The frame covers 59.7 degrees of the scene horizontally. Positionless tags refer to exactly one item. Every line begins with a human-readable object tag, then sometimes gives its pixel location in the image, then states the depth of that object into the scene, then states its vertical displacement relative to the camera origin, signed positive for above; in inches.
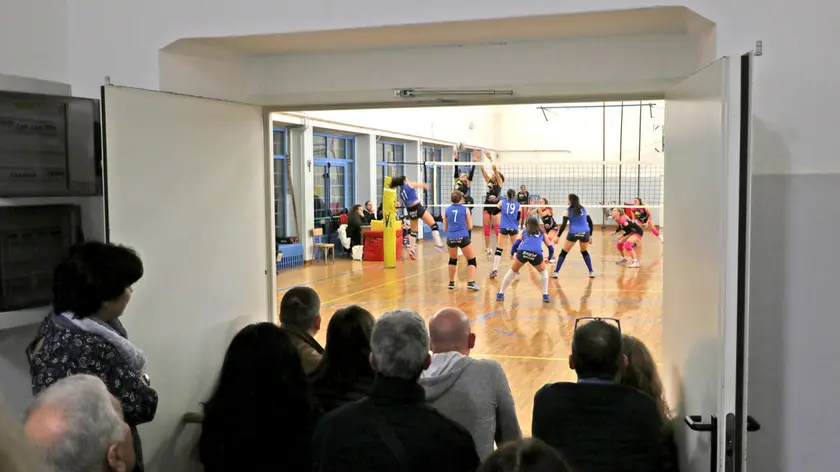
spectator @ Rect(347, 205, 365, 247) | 628.4 -26.5
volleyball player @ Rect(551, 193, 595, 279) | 486.6 -22.8
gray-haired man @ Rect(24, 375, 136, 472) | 53.7 -17.5
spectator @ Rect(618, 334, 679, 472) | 110.2 -27.5
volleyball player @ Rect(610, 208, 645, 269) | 561.9 -32.2
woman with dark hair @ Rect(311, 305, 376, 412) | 101.5 -23.8
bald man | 100.0 -26.9
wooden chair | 604.4 -40.8
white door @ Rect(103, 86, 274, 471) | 127.9 -6.1
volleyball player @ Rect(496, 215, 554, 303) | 395.9 -30.5
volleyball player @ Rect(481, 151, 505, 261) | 652.7 -2.3
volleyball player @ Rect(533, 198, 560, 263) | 592.9 -25.0
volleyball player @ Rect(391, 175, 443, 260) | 536.7 -5.2
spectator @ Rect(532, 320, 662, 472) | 93.9 -30.2
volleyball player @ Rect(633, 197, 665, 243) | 649.6 -20.6
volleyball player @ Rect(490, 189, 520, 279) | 510.6 -17.4
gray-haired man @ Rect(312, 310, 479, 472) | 75.7 -24.7
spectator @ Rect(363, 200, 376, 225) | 648.0 -17.6
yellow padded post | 565.3 -26.4
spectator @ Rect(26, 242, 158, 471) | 99.2 -18.7
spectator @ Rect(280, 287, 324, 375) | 124.1 -21.4
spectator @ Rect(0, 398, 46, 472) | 31.2 -11.1
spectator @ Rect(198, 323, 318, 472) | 93.7 -28.1
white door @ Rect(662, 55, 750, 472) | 86.4 -8.7
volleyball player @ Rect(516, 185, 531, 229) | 646.5 -3.3
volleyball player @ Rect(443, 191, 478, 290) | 460.4 -24.4
